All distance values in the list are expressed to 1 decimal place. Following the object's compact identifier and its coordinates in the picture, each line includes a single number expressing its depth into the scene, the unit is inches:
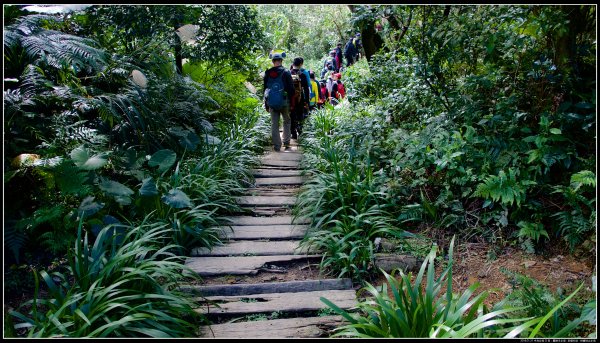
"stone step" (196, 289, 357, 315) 139.1
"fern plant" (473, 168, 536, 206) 165.9
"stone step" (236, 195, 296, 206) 234.5
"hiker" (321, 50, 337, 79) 633.0
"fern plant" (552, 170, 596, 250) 150.9
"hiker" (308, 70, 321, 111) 423.9
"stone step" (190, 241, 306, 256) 181.0
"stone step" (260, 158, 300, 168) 306.7
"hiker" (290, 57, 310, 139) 355.3
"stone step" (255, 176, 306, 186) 269.9
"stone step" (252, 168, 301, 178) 283.4
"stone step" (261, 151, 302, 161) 321.4
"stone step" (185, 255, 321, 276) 165.2
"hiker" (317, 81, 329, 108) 488.8
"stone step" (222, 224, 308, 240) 196.1
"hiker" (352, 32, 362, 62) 519.7
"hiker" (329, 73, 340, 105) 511.8
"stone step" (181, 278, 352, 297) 151.3
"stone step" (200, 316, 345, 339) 126.4
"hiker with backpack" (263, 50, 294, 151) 313.7
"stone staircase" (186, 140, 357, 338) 130.4
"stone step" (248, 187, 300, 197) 252.4
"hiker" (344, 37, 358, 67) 588.1
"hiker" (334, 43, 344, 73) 620.1
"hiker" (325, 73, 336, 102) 518.3
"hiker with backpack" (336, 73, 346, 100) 508.4
